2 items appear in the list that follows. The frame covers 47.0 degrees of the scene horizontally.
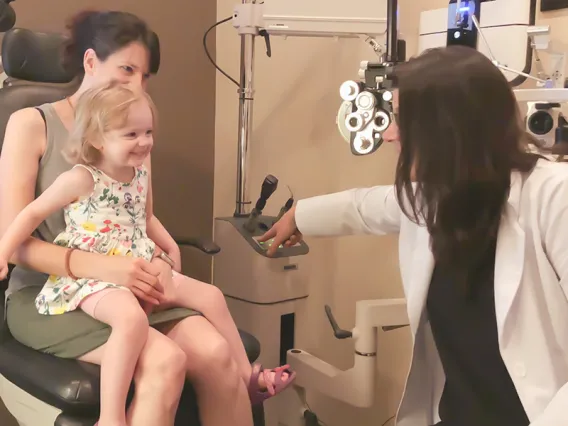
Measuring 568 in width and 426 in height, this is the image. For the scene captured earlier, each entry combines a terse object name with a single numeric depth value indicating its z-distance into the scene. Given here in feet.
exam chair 3.92
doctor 3.34
